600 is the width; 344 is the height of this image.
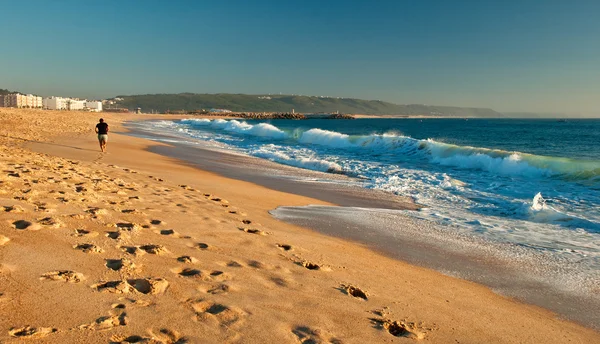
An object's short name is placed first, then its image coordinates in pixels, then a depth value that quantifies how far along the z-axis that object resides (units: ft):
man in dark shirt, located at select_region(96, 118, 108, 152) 52.65
